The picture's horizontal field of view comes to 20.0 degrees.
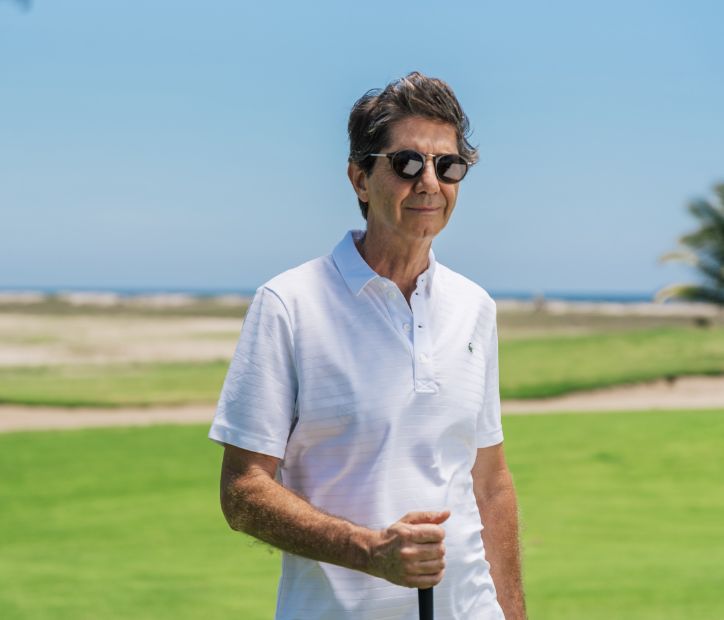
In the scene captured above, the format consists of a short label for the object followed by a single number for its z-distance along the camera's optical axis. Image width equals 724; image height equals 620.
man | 2.94
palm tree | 28.47
